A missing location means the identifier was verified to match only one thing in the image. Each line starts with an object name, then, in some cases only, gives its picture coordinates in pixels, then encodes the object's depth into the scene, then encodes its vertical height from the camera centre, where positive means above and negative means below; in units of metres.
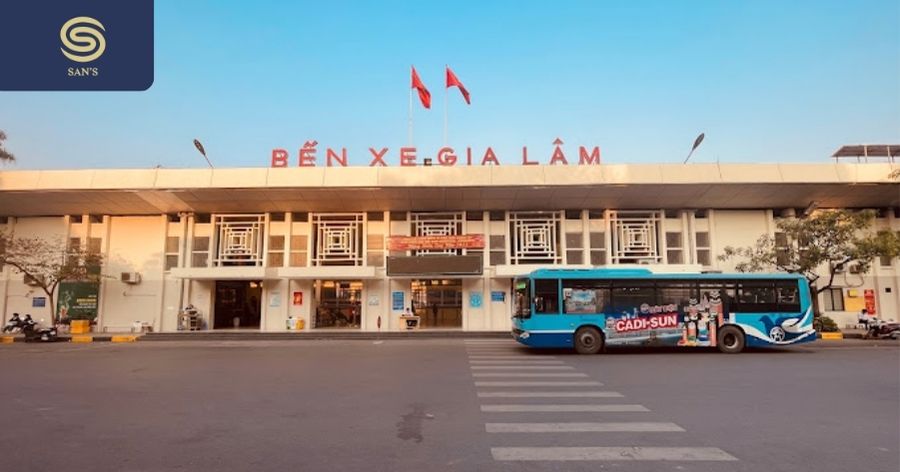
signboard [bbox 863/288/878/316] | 25.03 -0.31
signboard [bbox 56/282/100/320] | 25.94 -0.10
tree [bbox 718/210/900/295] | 20.38 +2.07
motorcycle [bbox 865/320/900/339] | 20.19 -1.43
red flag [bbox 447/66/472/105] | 24.89 +10.50
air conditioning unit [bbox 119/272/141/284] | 25.66 +1.02
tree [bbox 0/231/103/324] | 23.56 +1.83
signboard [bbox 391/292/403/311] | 25.53 -0.28
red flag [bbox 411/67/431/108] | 25.20 +10.30
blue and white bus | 15.62 -0.45
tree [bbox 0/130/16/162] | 21.67 +6.13
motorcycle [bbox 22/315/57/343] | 21.69 -1.51
